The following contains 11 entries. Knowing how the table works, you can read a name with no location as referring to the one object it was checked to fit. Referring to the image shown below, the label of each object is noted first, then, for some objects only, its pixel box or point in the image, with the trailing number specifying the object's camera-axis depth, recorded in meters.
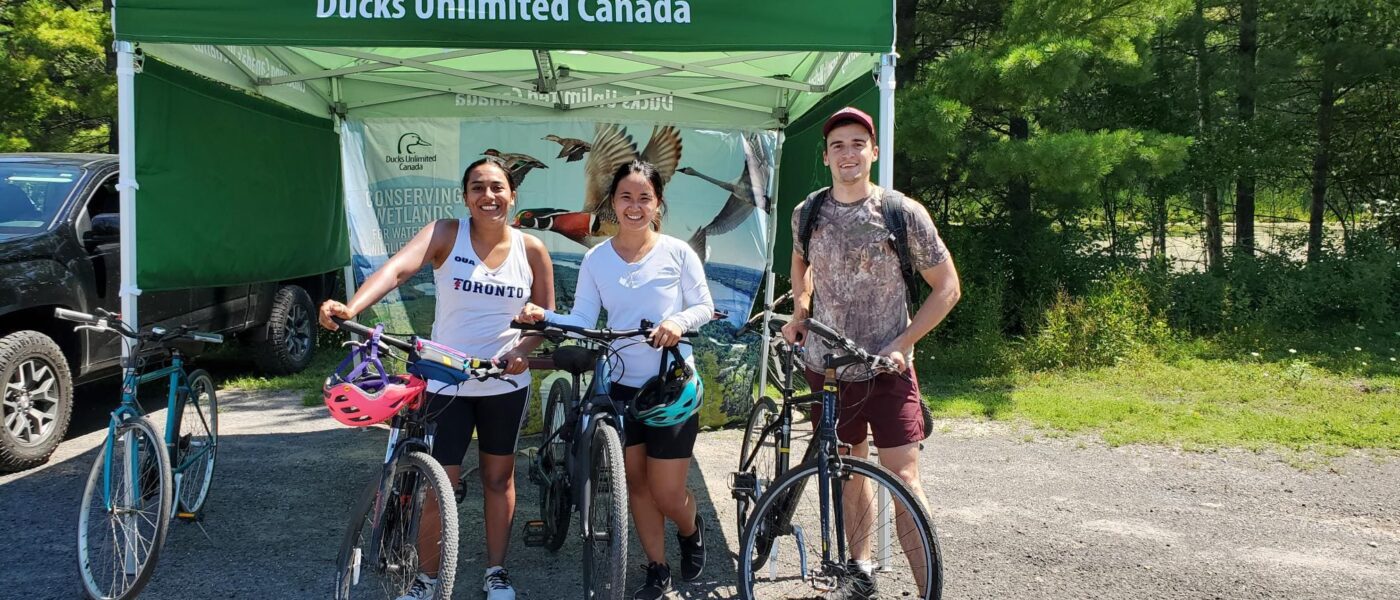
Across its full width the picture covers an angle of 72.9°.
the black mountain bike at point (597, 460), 3.19
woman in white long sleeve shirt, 3.50
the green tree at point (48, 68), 10.87
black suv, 5.34
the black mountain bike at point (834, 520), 3.19
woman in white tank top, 3.45
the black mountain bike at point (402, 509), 3.03
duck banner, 6.51
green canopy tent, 3.88
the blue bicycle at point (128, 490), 3.59
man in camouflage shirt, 3.33
